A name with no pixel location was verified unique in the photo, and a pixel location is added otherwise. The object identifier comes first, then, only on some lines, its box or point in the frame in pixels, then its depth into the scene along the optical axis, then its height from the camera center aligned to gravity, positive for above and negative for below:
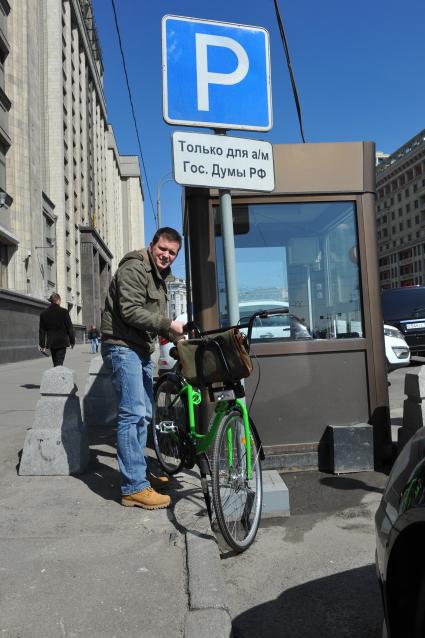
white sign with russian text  3.54 +1.14
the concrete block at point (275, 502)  3.69 -1.19
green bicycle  3.05 -0.78
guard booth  4.61 +0.08
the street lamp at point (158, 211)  29.28 +6.92
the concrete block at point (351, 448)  4.54 -1.04
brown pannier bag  3.12 -0.16
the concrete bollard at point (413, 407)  4.90 -0.78
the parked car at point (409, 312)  12.60 +0.26
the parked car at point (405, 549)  1.53 -0.68
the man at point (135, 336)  3.61 -0.01
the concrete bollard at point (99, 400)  6.84 -0.82
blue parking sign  3.68 +1.78
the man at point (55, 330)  9.45 +0.14
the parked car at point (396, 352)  8.63 -0.47
